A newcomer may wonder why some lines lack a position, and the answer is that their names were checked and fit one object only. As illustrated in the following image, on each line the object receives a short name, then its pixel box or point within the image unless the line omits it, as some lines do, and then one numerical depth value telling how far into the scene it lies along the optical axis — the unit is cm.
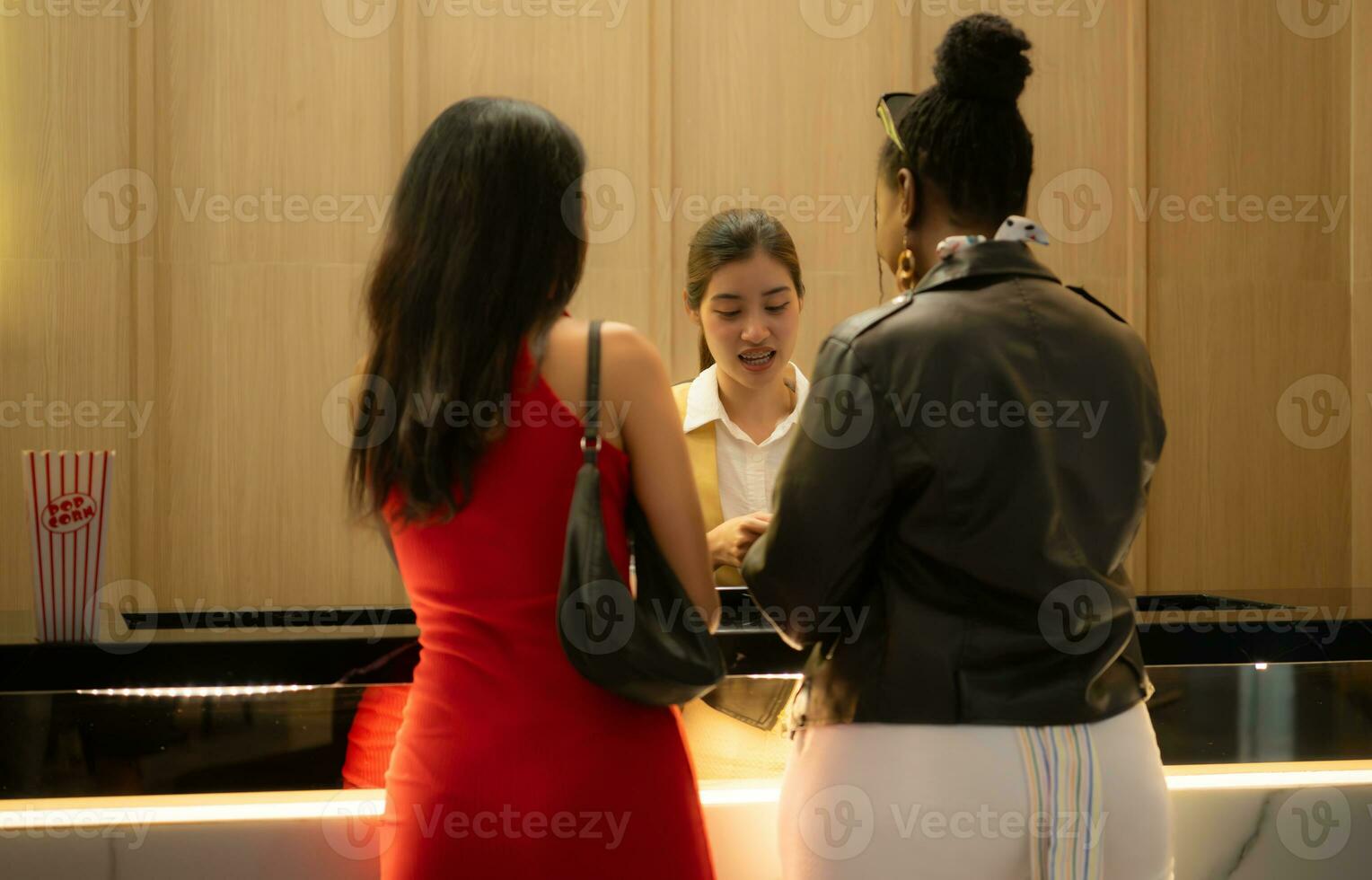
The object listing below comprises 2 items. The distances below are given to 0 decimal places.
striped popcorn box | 164
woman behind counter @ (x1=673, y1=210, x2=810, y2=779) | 268
